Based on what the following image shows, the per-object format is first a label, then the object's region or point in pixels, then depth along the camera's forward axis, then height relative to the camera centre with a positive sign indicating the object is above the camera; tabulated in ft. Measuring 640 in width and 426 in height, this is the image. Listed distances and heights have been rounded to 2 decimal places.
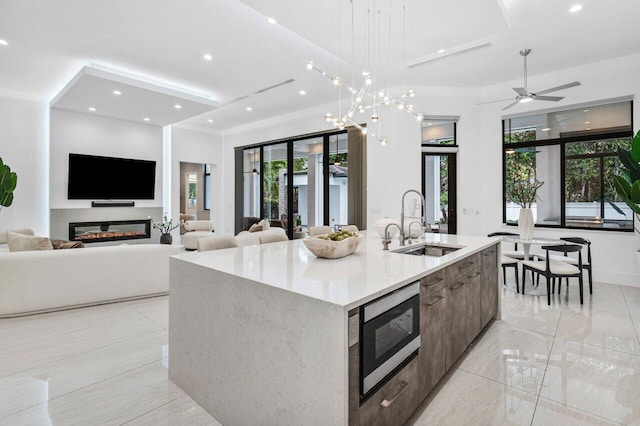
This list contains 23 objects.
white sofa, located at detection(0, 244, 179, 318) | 10.78 -2.33
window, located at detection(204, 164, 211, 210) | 38.37 +3.05
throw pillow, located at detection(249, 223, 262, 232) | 20.38 -0.99
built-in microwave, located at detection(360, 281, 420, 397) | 4.38 -1.85
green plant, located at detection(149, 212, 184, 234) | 25.49 -0.97
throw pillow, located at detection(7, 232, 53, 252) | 11.75 -1.10
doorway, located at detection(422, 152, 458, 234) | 20.11 +1.54
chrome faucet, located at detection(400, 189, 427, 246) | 9.28 -0.63
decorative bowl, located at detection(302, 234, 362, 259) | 6.93 -0.75
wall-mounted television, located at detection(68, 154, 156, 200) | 22.07 +2.52
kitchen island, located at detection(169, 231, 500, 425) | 4.15 -1.90
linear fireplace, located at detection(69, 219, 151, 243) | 22.57 -1.31
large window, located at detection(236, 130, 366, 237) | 21.55 +2.40
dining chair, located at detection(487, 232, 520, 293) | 14.12 -2.25
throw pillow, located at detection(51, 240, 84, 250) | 12.73 -1.29
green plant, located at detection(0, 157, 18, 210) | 16.29 +1.50
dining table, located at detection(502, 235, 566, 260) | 13.25 -1.22
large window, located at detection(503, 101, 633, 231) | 16.08 +2.67
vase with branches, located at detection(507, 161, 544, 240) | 18.20 +1.51
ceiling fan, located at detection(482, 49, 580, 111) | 13.59 +5.06
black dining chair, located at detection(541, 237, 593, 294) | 13.66 -2.11
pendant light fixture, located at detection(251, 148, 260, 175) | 28.99 +3.98
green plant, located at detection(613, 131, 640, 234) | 12.20 +1.42
